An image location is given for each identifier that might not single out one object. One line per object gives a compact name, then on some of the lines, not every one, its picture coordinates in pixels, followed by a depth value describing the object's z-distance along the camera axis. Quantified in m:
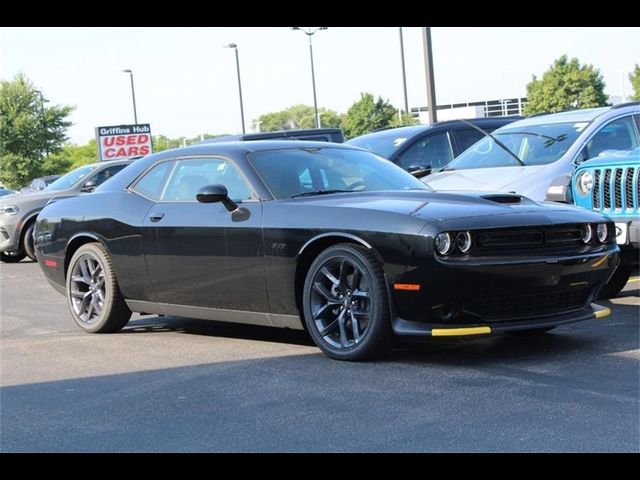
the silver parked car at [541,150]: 9.53
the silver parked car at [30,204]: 15.34
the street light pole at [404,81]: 36.25
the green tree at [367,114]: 70.44
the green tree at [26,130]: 52.25
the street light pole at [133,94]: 54.70
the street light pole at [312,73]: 39.62
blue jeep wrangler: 7.40
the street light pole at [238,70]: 45.34
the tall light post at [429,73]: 16.73
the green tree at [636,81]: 51.00
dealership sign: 41.06
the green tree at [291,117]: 132.25
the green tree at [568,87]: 56.50
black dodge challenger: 5.62
